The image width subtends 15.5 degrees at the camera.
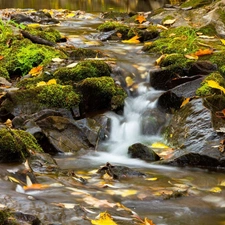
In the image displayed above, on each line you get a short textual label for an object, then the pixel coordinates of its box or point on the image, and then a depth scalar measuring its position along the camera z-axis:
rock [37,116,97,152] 9.38
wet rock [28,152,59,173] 7.37
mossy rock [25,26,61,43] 16.11
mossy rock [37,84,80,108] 10.88
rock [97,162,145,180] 7.46
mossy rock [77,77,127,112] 11.22
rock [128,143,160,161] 8.95
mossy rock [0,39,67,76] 13.27
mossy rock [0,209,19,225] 4.26
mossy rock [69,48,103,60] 13.91
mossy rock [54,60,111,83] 11.97
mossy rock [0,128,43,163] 7.33
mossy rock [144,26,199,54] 13.78
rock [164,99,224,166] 8.55
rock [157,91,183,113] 10.96
